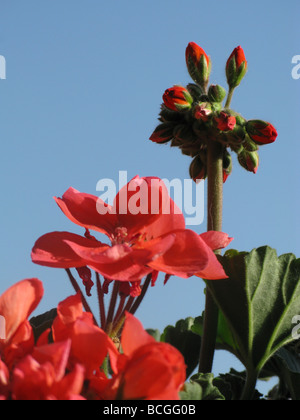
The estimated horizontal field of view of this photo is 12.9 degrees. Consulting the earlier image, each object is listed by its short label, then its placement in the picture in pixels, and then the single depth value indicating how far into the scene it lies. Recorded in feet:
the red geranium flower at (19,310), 0.88
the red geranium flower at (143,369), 0.79
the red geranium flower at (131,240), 0.92
